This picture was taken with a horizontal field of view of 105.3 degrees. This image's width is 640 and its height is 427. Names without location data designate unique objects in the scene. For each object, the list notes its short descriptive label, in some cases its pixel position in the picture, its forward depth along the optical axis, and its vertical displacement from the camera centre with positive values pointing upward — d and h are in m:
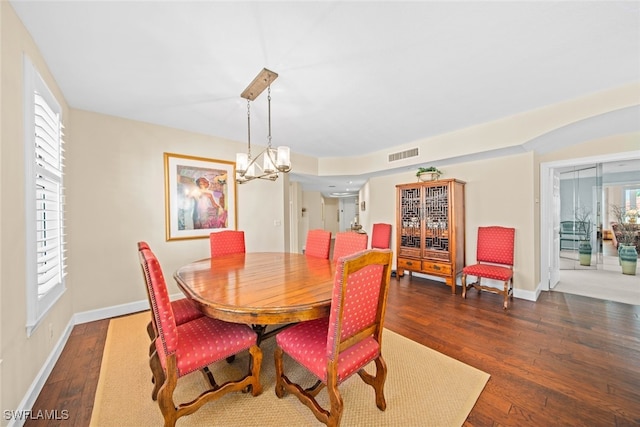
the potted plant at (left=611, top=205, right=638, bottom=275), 4.66 -0.64
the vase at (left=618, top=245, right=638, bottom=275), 4.63 -0.98
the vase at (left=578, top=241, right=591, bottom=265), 5.33 -0.97
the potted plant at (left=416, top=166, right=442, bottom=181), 4.10 +0.63
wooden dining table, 1.39 -0.53
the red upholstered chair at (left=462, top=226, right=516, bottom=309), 3.29 -0.73
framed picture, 3.42 +0.26
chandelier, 2.16 +0.54
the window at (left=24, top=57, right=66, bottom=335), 1.65 +0.18
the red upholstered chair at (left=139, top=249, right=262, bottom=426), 1.30 -0.80
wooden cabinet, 3.83 -0.30
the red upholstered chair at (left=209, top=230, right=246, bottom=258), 3.09 -0.39
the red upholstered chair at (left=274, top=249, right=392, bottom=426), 1.25 -0.77
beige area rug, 1.49 -1.27
